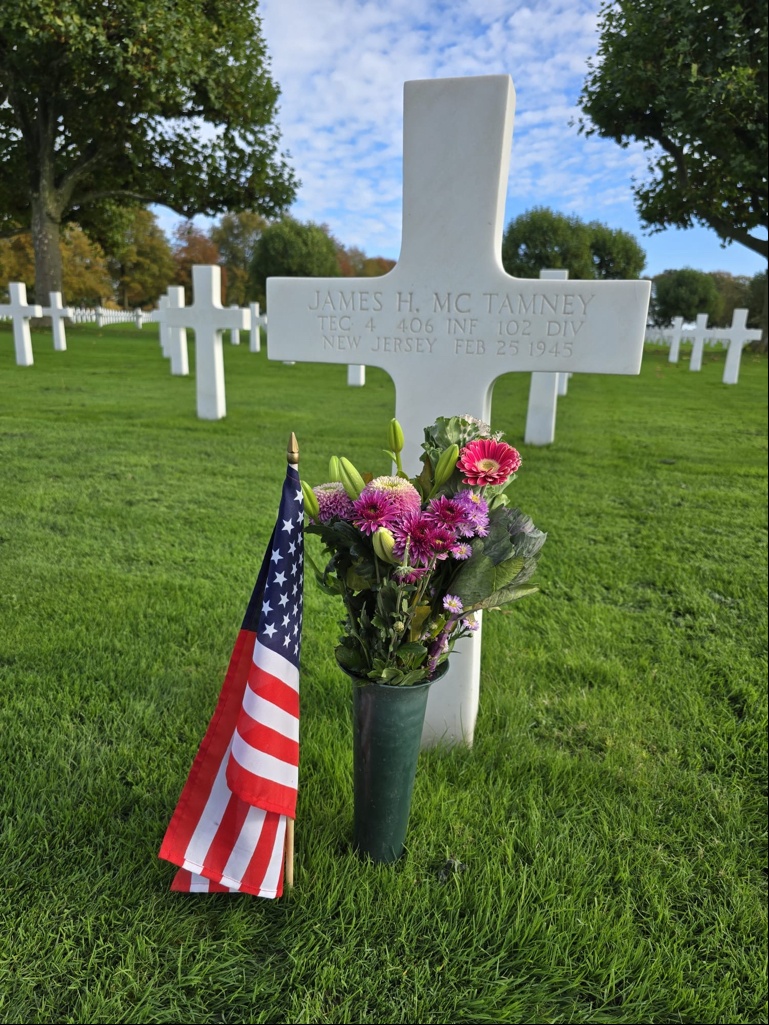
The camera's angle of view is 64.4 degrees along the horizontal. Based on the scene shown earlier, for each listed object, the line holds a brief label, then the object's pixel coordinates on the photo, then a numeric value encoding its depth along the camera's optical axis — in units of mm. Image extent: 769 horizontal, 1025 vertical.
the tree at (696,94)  13570
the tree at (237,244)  38781
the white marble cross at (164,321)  6845
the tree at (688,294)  37469
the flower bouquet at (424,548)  1335
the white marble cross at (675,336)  19277
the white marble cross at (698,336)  17688
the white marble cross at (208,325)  6977
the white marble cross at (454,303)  1795
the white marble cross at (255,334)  15172
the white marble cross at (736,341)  15297
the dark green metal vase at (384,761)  1535
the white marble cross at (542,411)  7156
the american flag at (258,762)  1446
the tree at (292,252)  33438
